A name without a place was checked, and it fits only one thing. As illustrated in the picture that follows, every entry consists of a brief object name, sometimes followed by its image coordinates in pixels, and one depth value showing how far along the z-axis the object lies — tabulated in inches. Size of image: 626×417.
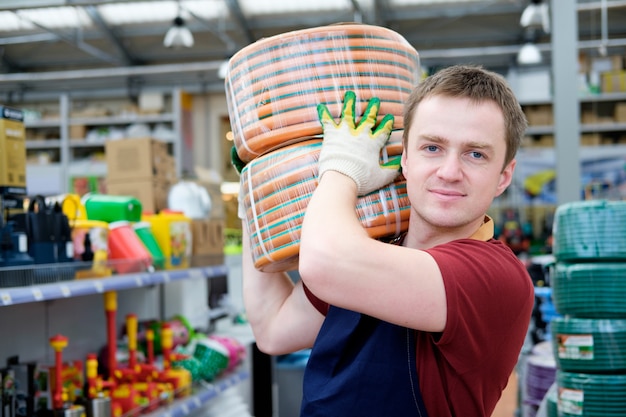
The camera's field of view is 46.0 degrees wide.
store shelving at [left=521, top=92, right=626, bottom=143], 450.6
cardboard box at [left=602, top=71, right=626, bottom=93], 453.1
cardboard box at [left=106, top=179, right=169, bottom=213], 191.5
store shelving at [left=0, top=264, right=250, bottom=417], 96.3
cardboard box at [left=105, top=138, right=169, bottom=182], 192.1
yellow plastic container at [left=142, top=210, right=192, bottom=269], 162.9
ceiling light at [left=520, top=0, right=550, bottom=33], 347.6
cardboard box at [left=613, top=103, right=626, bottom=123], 449.1
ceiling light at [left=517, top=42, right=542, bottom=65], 406.0
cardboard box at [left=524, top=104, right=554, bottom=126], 464.8
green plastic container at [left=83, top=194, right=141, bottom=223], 151.3
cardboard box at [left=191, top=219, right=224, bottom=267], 176.4
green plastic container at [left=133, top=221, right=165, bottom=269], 152.7
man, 52.7
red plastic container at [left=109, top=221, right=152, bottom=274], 137.8
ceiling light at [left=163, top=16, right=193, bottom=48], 381.7
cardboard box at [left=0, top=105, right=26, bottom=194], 111.2
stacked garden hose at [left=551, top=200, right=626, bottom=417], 133.6
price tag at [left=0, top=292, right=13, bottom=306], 90.6
